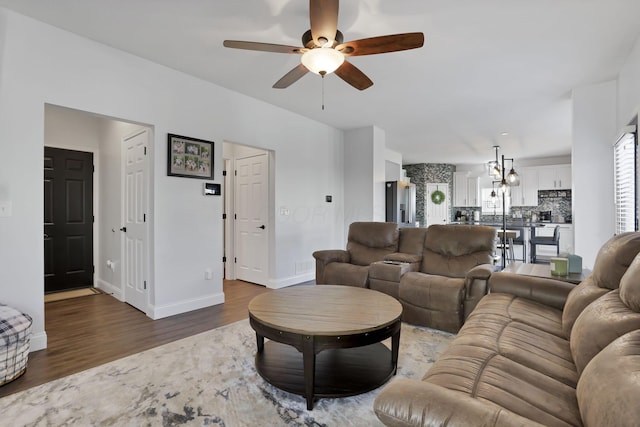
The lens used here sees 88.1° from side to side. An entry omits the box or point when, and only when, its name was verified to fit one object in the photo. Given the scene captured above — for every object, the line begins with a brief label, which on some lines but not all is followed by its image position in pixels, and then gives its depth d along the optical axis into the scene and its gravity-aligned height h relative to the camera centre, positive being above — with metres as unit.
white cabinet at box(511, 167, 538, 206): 8.73 +0.63
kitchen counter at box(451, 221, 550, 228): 6.48 -0.24
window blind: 3.03 +0.29
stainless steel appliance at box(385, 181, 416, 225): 6.15 +0.20
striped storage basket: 2.08 -0.83
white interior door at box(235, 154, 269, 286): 4.89 -0.07
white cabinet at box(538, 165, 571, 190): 8.27 +0.89
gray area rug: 1.75 -1.08
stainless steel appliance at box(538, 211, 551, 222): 8.46 -0.10
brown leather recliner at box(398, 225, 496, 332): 2.94 -0.63
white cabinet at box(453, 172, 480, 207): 9.73 +0.68
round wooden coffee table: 1.83 -0.71
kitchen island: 7.21 -0.52
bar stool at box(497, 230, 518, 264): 5.21 -0.52
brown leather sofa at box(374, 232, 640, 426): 0.87 -0.55
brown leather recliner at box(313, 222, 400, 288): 3.85 -0.50
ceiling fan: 1.99 +1.11
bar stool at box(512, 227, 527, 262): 6.47 -0.51
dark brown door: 4.38 -0.07
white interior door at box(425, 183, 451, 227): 9.89 +0.17
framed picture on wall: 3.52 +0.63
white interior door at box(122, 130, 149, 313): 3.58 -0.09
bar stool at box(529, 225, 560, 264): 6.40 -0.54
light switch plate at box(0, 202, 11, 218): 2.46 +0.04
